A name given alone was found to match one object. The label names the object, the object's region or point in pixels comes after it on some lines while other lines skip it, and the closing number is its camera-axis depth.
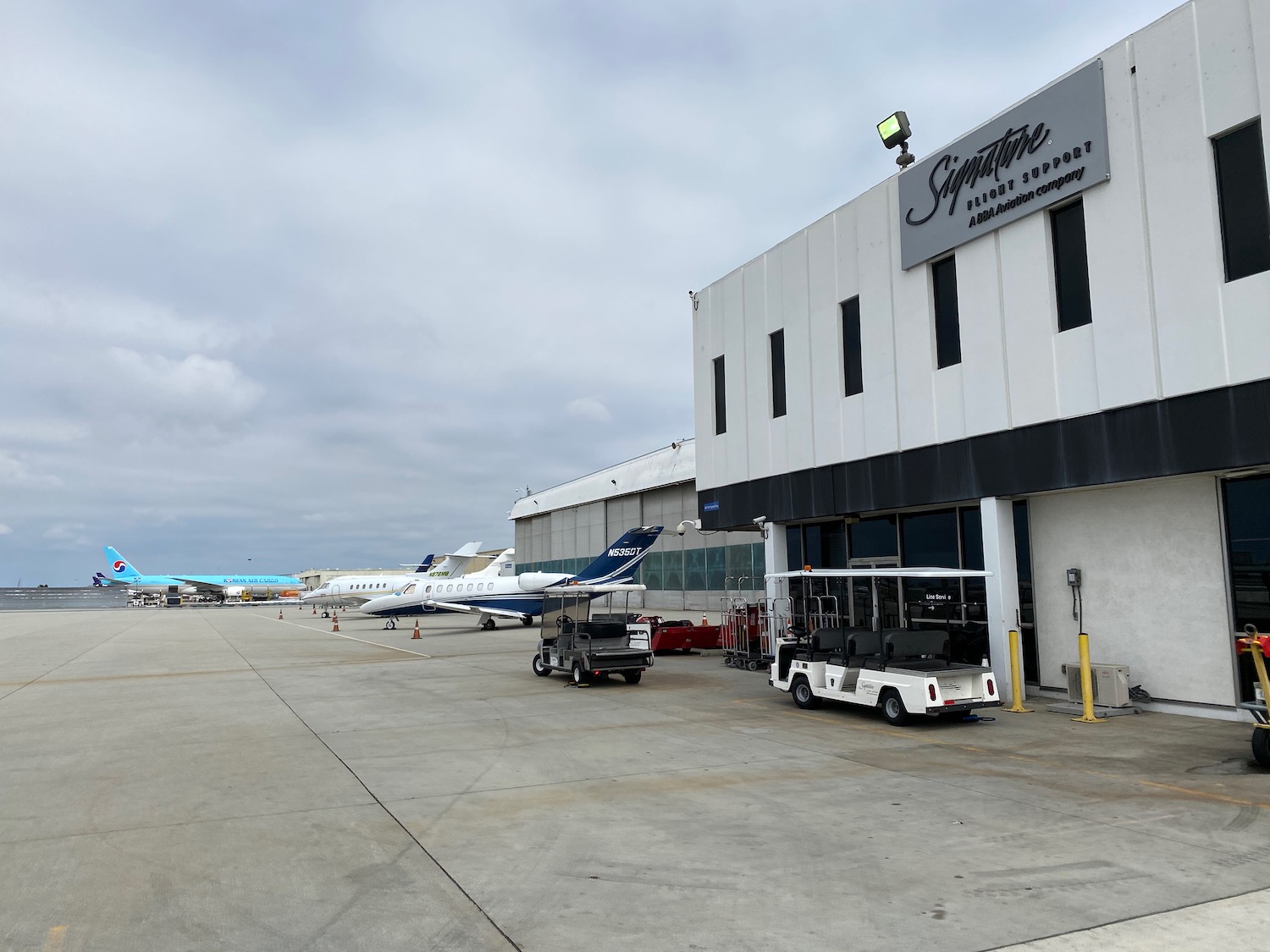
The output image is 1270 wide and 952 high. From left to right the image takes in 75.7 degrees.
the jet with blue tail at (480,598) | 43.41
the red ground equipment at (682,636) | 27.88
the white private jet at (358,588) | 60.09
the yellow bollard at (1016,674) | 15.10
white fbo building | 12.88
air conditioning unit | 14.43
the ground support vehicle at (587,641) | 19.53
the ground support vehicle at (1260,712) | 9.77
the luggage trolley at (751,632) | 22.53
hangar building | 46.12
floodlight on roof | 19.48
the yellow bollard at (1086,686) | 13.84
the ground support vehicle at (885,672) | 13.42
